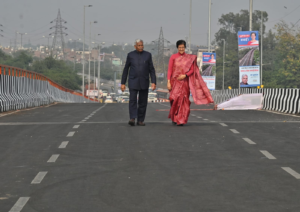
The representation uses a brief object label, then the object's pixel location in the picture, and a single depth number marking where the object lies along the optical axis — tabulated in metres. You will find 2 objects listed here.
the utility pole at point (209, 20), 65.35
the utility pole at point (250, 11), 40.41
